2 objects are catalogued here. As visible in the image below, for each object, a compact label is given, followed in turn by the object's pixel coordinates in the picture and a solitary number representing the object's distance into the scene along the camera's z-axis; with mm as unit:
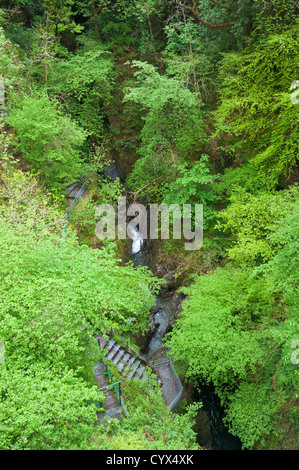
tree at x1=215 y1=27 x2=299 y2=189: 11469
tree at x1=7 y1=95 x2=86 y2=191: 13938
